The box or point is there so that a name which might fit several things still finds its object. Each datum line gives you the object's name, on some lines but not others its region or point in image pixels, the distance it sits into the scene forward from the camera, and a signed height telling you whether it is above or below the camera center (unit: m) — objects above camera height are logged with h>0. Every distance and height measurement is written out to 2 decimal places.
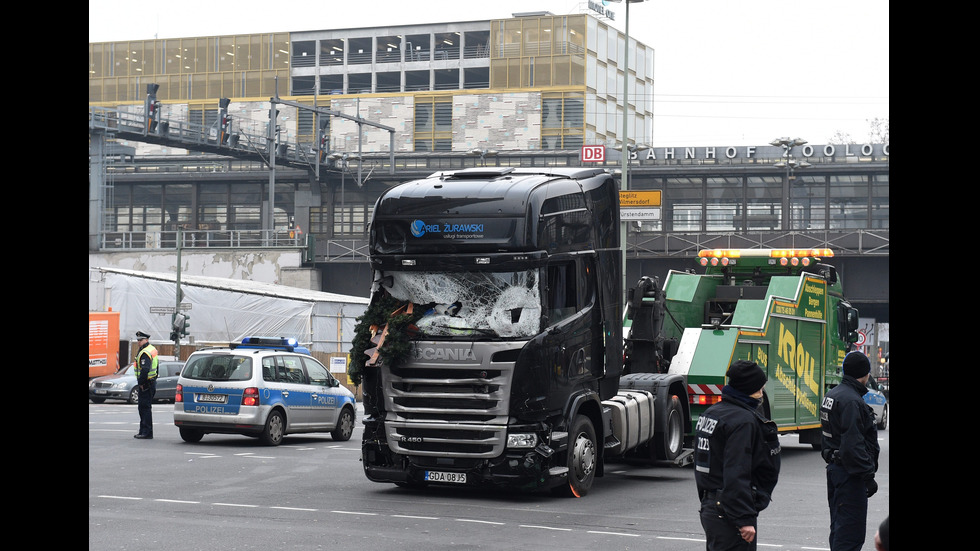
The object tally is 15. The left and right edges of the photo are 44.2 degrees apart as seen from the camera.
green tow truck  17.25 -1.03
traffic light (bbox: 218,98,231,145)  67.31 +7.71
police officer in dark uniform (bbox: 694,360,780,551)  6.76 -1.16
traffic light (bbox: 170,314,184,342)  44.19 -2.53
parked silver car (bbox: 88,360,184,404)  36.72 -3.96
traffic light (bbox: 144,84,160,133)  62.38 +7.81
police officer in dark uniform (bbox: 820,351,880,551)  8.38 -1.37
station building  63.81 +7.32
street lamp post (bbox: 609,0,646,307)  32.47 +3.09
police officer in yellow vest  20.92 -2.16
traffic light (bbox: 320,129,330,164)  75.35 +7.26
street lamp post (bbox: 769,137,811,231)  51.69 +4.70
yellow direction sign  26.66 +1.34
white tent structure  49.66 -2.10
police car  19.84 -2.25
